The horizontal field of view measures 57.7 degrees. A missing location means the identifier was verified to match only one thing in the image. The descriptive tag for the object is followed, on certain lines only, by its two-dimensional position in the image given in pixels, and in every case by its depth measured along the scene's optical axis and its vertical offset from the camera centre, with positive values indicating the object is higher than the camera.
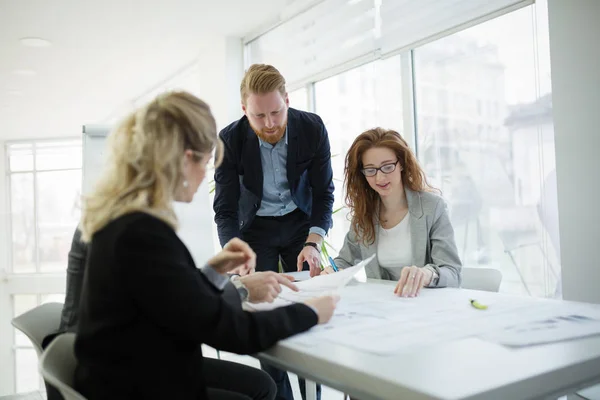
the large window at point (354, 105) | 3.92 +0.87
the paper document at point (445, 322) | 1.09 -0.25
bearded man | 2.56 +0.14
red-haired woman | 2.10 +0.00
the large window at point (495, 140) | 2.93 +0.43
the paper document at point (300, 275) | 2.14 -0.25
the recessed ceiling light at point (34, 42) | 5.31 +1.80
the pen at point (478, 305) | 1.41 -0.25
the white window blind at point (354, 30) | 3.30 +1.35
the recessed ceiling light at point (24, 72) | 6.40 +1.81
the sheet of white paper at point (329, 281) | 1.66 -0.21
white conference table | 0.82 -0.26
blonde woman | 0.99 -0.13
